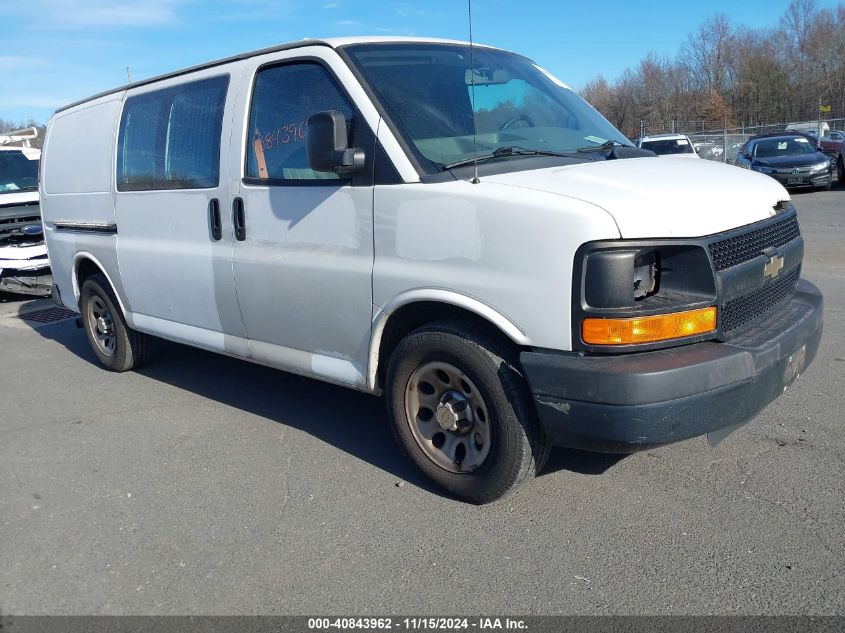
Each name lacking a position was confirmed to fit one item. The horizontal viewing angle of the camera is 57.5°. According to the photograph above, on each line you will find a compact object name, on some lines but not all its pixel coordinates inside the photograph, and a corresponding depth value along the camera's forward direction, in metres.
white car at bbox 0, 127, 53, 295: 9.77
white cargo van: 2.99
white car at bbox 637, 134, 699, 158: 21.94
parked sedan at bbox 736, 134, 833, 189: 19.08
